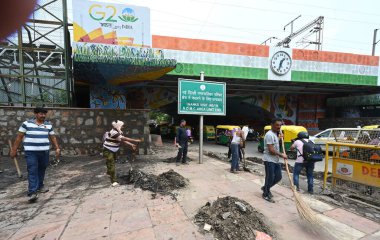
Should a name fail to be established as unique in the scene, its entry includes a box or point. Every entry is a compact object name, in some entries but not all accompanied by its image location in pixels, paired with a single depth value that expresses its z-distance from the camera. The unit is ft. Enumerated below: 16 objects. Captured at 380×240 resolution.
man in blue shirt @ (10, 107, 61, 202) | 13.05
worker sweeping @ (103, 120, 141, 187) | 15.88
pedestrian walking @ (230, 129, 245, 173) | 21.70
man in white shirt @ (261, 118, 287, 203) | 13.90
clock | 56.54
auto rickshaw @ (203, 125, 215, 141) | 69.05
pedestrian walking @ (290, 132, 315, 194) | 17.33
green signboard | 24.17
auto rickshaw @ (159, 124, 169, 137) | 84.57
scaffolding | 30.78
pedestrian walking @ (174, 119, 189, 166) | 24.86
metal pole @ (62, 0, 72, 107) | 32.81
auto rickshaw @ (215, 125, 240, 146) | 55.62
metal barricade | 15.35
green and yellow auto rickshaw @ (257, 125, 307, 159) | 37.22
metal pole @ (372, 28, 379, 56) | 77.98
